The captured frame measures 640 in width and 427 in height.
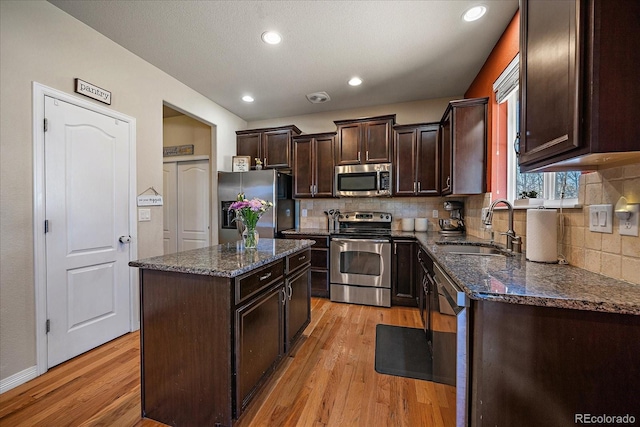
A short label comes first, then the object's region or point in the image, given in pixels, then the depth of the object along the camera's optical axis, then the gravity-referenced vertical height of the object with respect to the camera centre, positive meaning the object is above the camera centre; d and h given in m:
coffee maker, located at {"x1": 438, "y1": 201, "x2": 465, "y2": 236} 3.12 -0.12
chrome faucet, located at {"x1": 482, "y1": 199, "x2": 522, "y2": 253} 1.76 -0.19
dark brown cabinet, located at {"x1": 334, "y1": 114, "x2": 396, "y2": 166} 3.46 +0.99
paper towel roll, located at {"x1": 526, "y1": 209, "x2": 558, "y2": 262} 1.39 -0.12
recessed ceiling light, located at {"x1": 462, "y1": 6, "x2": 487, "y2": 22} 1.91 +1.53
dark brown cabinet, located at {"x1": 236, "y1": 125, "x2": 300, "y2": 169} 3.91 +1.04
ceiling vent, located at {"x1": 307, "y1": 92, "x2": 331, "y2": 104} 3.47 +1.60
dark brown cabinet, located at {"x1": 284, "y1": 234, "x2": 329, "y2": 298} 3.42 -0.75
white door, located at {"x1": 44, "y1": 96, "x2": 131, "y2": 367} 1.99 -0.15
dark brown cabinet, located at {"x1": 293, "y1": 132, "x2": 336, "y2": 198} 3.73 +0.69
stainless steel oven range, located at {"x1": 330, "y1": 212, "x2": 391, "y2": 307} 3.17 -0.72
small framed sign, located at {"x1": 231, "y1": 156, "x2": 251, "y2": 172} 3.84 +0.72
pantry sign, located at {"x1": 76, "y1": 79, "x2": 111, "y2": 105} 2.12 +1.04
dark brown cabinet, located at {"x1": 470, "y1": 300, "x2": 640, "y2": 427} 0.85 -0.54
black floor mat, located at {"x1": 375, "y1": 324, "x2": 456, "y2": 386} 1.37 -1.19
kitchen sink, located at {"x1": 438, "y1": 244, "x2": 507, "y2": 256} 2.02 -0.31
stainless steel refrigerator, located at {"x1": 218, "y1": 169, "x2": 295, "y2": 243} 3.54 +0.23
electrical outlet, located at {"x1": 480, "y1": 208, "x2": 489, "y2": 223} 2.41 -0.02
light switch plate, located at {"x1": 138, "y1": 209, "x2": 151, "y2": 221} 2.66 -0.04
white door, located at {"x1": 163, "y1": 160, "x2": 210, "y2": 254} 4.09 +0.09
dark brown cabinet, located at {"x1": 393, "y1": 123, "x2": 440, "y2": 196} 3.30 +0.69
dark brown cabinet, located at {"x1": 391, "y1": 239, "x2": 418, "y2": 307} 3.10 -0.76
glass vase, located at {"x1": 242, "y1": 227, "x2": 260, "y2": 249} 1.98 -0.21
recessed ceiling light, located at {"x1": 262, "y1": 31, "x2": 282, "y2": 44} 2.26 +1.58
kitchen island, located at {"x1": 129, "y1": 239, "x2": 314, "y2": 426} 1.33 -0.69
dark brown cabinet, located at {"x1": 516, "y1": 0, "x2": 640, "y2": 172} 0.78 +0.43
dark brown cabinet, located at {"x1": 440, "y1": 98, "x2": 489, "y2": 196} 2.46 +0.64
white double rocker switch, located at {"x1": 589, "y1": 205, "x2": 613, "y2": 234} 1.12 -0.03
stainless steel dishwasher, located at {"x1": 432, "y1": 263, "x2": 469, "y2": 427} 1.06 -0.60
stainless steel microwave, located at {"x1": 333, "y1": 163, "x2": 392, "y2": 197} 3.46 +0.43
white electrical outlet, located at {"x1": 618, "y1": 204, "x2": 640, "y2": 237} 0.99 -0.05
